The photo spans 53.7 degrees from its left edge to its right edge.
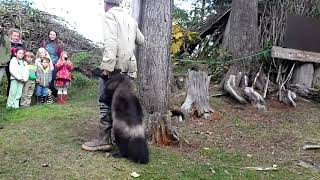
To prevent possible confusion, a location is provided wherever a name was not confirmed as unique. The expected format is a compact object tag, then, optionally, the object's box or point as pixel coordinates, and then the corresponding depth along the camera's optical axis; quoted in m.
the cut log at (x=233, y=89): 6.28
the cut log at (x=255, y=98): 6.13
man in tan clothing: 3.71
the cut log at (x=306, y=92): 6.93
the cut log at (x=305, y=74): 7.15
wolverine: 3.66
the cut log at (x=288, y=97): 6.46
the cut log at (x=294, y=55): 6.96
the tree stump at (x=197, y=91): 5.62
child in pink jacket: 6.07
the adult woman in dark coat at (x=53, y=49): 6.27
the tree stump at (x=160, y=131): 4.32
